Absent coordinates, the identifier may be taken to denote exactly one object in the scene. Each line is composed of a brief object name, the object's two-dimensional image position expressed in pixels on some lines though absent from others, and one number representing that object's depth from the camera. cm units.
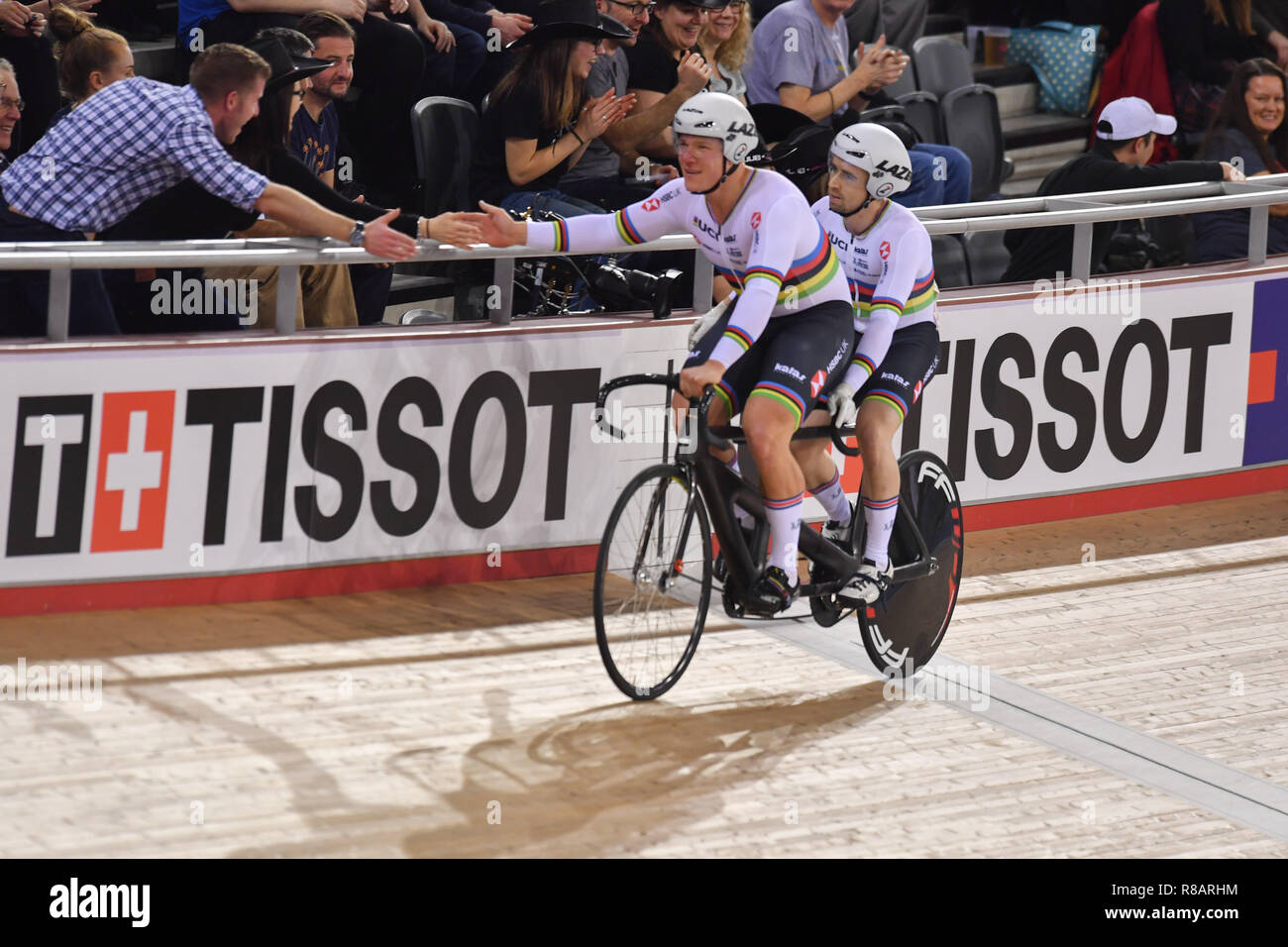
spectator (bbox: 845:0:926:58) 2175
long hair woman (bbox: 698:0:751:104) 1711
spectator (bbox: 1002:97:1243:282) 1590
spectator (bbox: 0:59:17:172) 1297
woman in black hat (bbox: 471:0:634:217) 1457
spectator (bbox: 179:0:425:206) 1497
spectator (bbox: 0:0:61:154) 1434
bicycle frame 1095
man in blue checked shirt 1190
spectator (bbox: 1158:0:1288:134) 2086
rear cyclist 1162
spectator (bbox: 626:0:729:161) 1620
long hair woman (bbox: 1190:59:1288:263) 1737
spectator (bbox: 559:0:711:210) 1540
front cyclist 1097
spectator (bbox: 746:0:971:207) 1712
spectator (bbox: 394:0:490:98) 1644
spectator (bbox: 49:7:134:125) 1290
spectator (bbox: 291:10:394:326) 1413
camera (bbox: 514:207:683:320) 1309
